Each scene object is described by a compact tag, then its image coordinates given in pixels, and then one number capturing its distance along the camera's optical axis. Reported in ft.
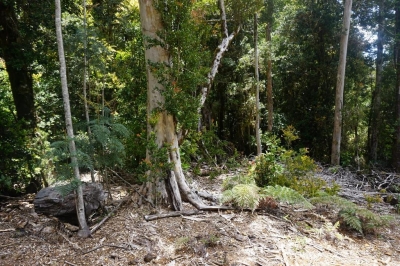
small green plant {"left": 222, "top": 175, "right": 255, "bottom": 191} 20.28
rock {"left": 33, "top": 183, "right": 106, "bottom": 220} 13.20
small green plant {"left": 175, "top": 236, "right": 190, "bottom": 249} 12.24
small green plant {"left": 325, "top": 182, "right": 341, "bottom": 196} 20.09
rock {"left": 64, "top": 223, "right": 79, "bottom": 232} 13.48
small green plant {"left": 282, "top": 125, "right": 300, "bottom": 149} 21.69
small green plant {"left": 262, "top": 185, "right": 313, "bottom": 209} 15.65
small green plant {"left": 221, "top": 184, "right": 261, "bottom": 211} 16.05
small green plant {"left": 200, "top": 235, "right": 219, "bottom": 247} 12.24
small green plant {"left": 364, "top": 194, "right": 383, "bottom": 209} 19.84
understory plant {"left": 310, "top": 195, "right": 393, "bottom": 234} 14.70
